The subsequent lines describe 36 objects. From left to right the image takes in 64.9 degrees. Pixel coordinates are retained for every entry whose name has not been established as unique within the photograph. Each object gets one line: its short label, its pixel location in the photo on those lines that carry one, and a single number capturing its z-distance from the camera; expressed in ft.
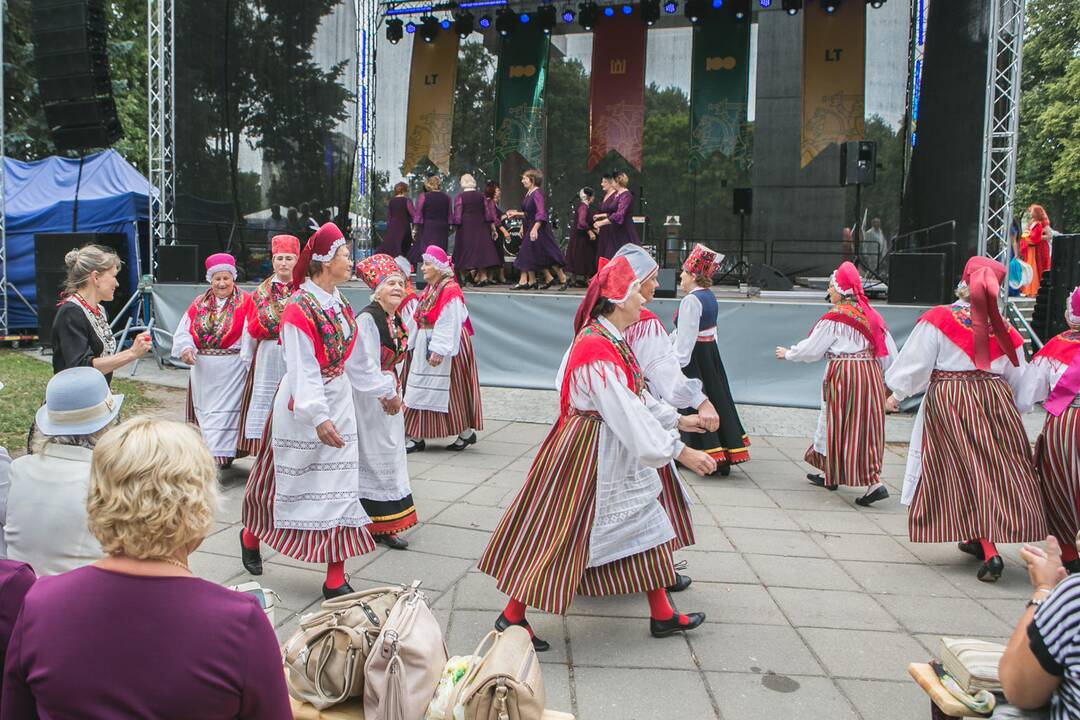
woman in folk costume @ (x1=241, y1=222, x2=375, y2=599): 12.59
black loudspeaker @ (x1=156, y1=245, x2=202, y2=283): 38.83
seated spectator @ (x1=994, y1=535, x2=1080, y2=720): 5.75
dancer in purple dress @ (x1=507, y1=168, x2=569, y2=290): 41.16
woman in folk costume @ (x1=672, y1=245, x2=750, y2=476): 21.12
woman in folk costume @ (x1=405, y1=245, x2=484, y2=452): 23.30
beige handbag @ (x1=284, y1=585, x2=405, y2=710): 7.66
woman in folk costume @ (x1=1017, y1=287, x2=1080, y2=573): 14.03
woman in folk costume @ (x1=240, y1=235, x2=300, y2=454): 18.34
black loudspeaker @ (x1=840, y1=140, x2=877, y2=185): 40.40
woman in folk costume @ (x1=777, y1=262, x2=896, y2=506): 19.80
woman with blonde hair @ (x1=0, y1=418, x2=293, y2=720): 4.54
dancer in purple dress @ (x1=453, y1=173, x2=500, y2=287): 43.19
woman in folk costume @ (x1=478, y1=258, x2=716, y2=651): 11.14
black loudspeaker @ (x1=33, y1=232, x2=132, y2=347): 39.22
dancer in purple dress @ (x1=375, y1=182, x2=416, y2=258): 45.19
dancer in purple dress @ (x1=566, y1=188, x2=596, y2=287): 41.96
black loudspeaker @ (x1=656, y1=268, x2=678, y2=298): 35.73
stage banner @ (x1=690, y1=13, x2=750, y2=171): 52.24
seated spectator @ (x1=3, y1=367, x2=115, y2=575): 7.25
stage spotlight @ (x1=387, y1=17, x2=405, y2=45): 57.06
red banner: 54.60
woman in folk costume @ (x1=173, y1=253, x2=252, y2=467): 19.93
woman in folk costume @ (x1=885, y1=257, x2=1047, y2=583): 14.55
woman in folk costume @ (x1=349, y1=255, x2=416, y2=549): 14.55
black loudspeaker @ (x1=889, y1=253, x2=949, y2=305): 30.45
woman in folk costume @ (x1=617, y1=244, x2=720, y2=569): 12.18
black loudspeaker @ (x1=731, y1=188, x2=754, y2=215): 50.65
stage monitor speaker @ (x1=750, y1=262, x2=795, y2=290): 46.11
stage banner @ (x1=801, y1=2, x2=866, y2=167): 50.03
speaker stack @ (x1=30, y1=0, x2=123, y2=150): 35.81
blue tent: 43.65
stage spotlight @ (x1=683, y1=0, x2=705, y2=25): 50.96
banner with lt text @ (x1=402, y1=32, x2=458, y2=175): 56.85
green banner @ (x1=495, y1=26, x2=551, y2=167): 55.98
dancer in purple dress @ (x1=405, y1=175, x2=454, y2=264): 42.75
